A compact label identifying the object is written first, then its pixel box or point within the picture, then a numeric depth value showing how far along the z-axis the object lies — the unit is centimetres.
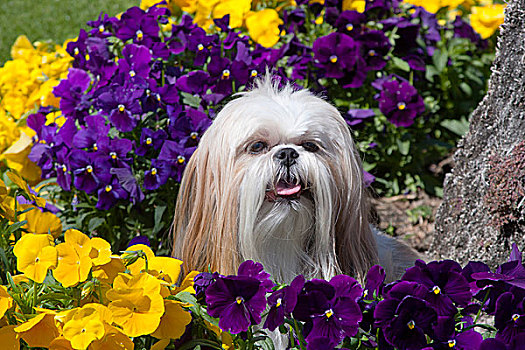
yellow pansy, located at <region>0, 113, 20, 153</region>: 401
